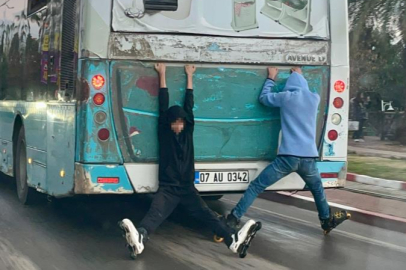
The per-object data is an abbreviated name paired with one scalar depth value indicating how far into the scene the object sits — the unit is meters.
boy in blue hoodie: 7.39
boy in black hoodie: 7.01
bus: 7.10
